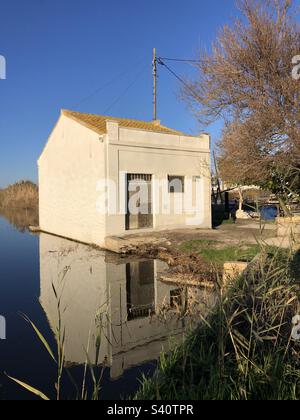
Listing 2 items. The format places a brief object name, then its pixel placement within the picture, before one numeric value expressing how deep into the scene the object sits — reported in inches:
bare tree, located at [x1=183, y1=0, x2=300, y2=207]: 351.6
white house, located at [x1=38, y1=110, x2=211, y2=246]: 532.1
